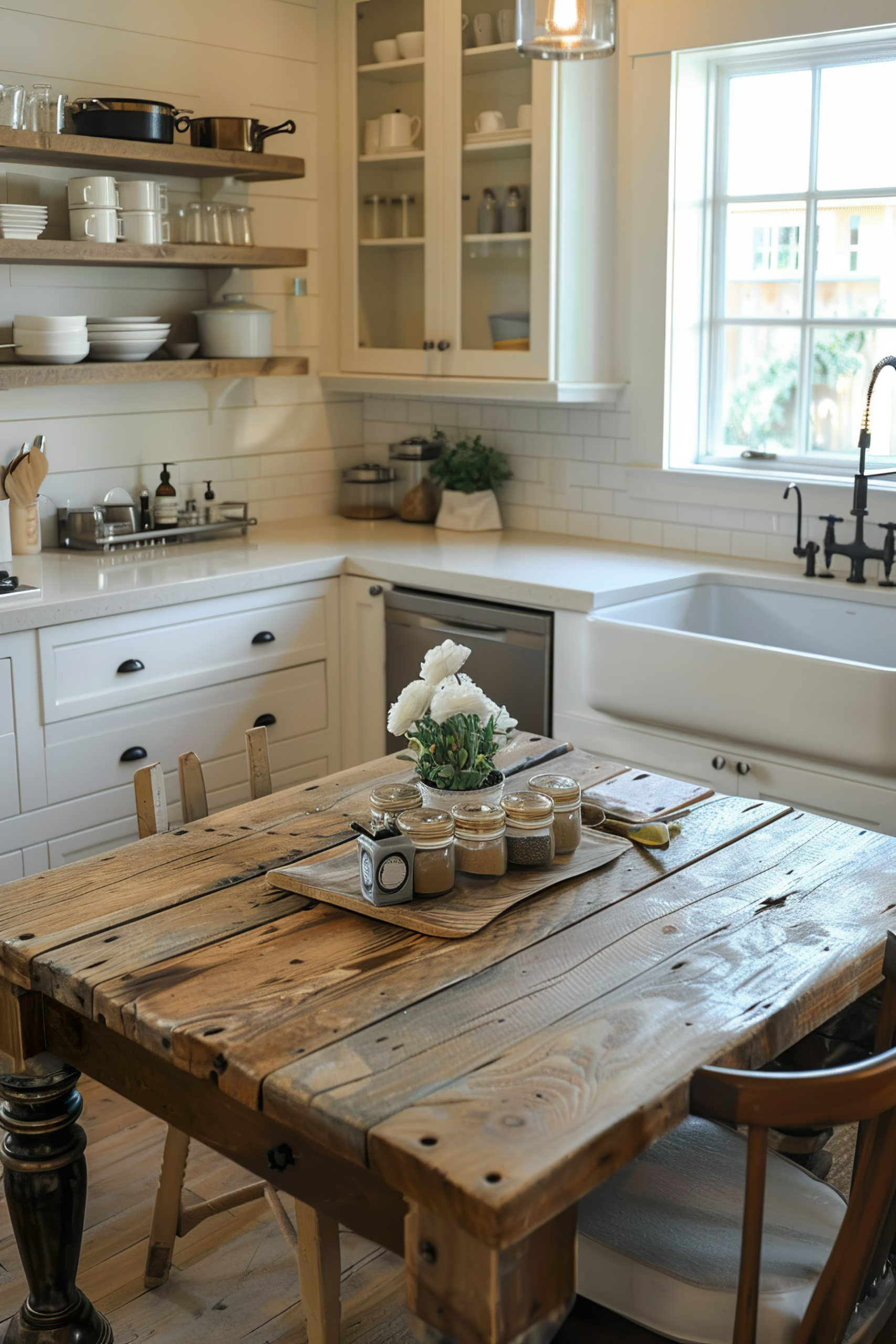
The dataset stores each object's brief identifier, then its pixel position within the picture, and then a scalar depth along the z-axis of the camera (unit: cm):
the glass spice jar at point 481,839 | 181
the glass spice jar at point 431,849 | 173
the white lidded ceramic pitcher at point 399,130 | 388
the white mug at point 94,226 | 344
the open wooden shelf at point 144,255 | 327
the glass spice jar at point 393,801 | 185
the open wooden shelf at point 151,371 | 331
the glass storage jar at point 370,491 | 439
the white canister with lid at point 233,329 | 390
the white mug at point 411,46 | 382
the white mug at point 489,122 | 365
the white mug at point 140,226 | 354
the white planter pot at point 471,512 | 415
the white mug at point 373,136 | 398
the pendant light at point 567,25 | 216
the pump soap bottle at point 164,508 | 387
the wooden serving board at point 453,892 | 169
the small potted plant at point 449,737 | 185
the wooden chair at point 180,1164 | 206
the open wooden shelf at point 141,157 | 323
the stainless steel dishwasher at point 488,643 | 329
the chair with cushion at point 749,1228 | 122
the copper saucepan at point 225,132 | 370
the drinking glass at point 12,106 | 323
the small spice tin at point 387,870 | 171
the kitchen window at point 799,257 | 343
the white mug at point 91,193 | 343
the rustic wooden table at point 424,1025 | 122
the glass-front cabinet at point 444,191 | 363
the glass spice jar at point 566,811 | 190
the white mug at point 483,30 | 365
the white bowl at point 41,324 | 340
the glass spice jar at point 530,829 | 184
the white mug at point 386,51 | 389
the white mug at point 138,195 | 352
